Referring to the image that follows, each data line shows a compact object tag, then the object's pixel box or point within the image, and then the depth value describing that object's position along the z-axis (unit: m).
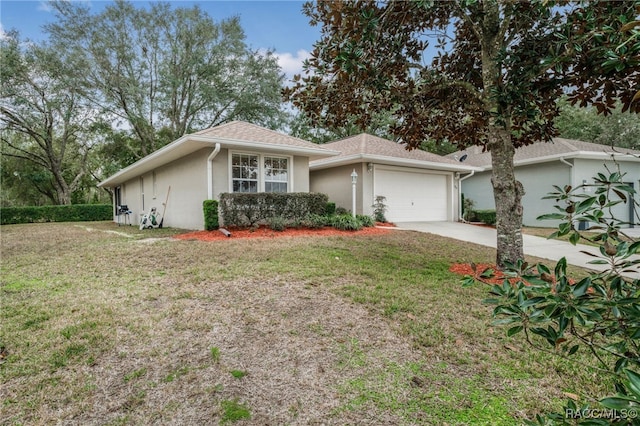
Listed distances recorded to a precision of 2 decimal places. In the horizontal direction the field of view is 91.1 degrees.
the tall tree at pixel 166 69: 18.80
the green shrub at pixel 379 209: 12.18
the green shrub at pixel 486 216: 13.31
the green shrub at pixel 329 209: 10.41
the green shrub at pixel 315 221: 9.41
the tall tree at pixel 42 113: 17.95
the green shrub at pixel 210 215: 8.79
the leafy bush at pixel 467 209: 14.57
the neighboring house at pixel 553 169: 13.01
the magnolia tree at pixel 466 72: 3.83
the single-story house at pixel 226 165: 9.45
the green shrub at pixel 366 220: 10.41
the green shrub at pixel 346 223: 9.40
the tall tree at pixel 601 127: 20.00
